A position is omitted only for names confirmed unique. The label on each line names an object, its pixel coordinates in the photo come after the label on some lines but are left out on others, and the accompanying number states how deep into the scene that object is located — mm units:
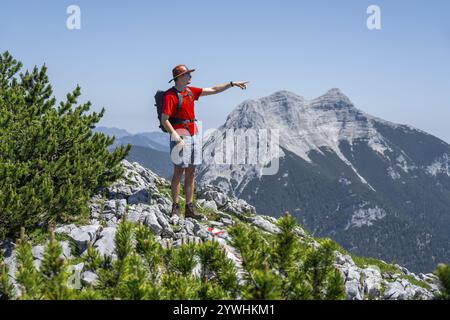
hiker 10766
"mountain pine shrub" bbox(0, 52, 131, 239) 9258
